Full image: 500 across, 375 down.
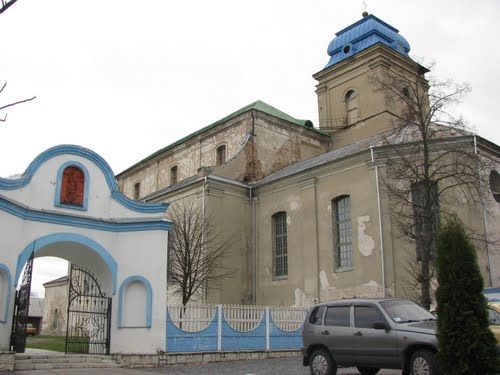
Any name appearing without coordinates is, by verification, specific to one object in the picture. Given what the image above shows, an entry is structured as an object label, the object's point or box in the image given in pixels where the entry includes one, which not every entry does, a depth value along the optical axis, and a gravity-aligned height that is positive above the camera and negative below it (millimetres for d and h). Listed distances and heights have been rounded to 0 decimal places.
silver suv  9492 -278
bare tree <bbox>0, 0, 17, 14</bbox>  4336 +2480
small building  40250 +1366
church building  20891 +5993
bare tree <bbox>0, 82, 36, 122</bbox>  4754 +1872
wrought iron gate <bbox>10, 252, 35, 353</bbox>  12867 +260
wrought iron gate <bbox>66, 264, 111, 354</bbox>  14891 +155
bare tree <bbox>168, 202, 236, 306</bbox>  22938 +2998
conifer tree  8188 +129
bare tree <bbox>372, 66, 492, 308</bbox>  15703 +5077
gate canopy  14070 +2476
